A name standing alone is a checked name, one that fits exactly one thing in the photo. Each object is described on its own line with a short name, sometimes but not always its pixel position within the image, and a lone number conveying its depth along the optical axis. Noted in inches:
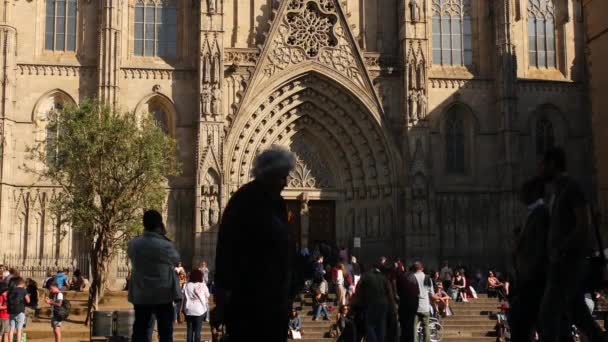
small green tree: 1049.5
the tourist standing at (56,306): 684.5
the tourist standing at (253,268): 230.8
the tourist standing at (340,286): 953.5
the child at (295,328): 850.8
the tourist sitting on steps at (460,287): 1115.2
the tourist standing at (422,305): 616.4
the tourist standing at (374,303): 539.2
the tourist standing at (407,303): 586.2
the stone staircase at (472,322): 882.8
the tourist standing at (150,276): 362.9
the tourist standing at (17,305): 641.0
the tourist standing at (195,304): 612.7
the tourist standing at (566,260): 298.0
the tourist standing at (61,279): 1093.8
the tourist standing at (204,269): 1104.6
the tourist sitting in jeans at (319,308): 962.7
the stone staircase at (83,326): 847.1
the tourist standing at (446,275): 1177.0
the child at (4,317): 655.8
